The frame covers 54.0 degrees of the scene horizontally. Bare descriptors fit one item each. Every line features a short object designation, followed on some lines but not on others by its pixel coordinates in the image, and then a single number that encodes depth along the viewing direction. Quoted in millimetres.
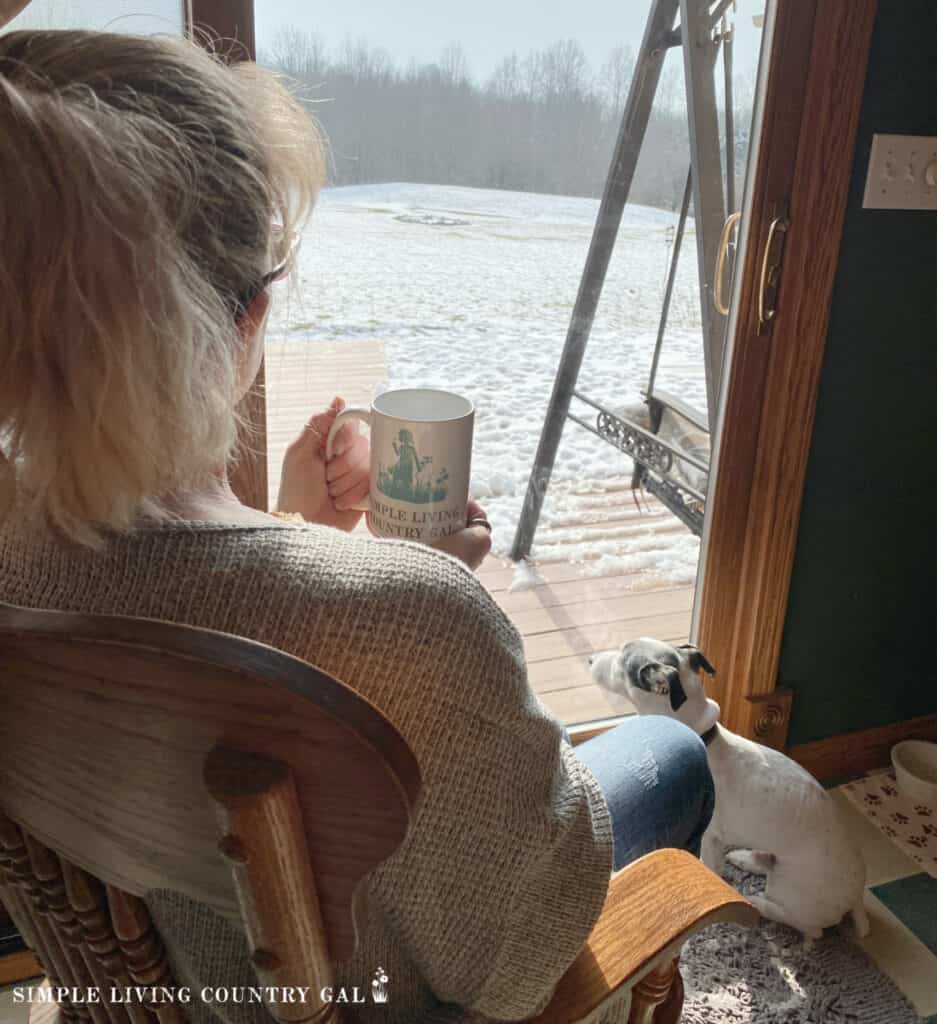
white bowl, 1731
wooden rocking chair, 380
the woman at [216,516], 448
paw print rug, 1662
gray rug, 1323
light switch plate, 1391
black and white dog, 1367
